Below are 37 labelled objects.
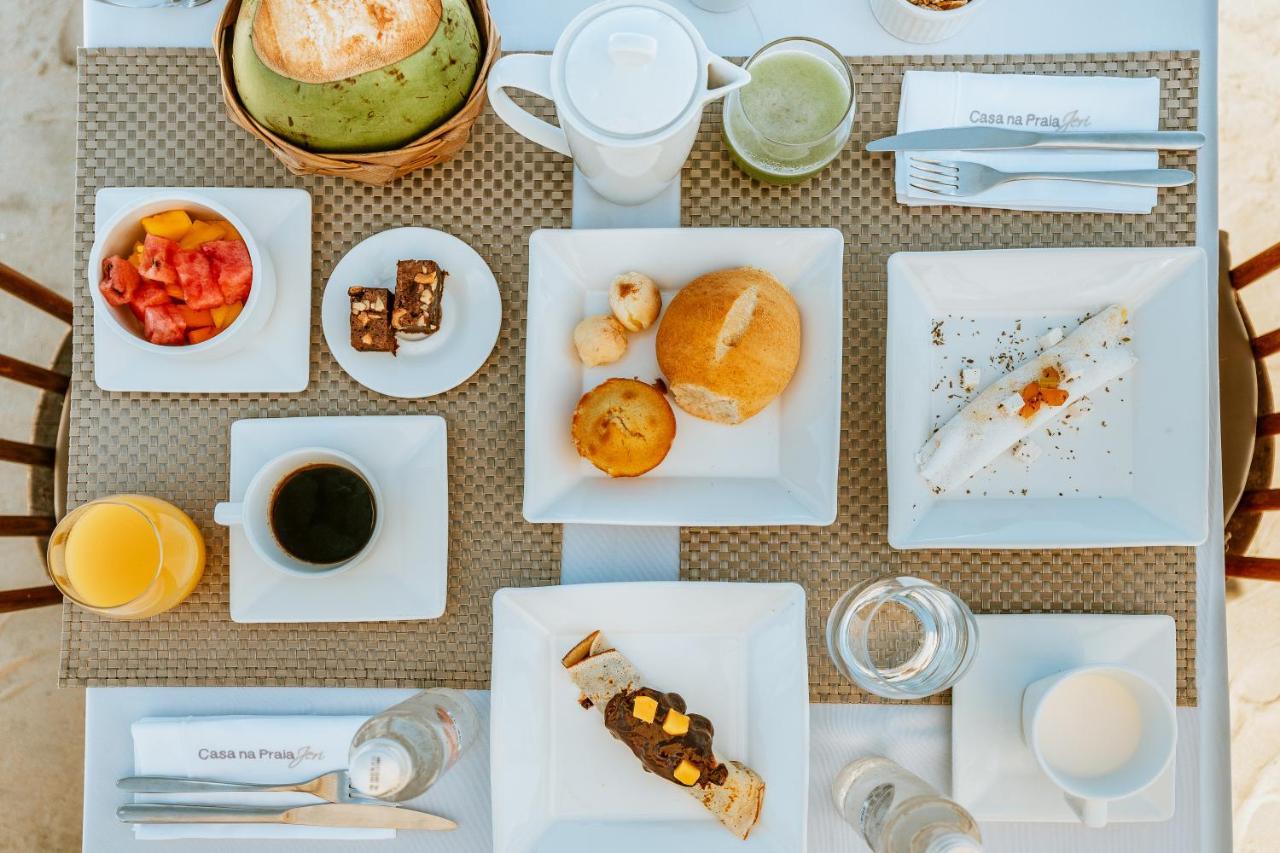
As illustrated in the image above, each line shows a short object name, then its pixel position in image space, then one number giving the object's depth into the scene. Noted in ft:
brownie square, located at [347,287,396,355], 2.70
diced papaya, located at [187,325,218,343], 2.71
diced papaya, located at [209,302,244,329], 2.71
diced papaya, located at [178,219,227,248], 2.70
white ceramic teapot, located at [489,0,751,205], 2.13
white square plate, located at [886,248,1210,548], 2.68
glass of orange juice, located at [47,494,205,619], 2.59
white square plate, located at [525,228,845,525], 2.66
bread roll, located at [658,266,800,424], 2.56
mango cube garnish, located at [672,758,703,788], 2.59
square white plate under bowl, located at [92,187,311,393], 2.85
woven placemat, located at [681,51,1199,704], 2.85
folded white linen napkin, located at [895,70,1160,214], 2.80
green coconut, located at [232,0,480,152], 2.13
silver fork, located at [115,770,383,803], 2.77
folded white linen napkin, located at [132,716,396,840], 2.81
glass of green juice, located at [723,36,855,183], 2.68
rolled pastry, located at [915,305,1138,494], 2.71
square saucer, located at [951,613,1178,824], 2.76
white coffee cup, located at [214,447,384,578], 2.56
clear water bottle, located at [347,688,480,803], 2.26
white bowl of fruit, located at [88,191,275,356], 2.60
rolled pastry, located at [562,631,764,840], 2.62
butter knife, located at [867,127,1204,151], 2.73
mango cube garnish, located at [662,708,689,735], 2.61
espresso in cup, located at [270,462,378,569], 2.70
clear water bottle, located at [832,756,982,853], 2.33
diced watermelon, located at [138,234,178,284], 2.60
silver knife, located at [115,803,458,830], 2.75
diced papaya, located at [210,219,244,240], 2.74
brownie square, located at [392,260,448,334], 2.67
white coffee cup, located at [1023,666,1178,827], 2.56
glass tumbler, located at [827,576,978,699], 2.59
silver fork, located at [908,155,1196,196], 2.73
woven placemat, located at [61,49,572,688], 2.89
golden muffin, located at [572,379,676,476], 2.61
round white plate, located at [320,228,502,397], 2.79
